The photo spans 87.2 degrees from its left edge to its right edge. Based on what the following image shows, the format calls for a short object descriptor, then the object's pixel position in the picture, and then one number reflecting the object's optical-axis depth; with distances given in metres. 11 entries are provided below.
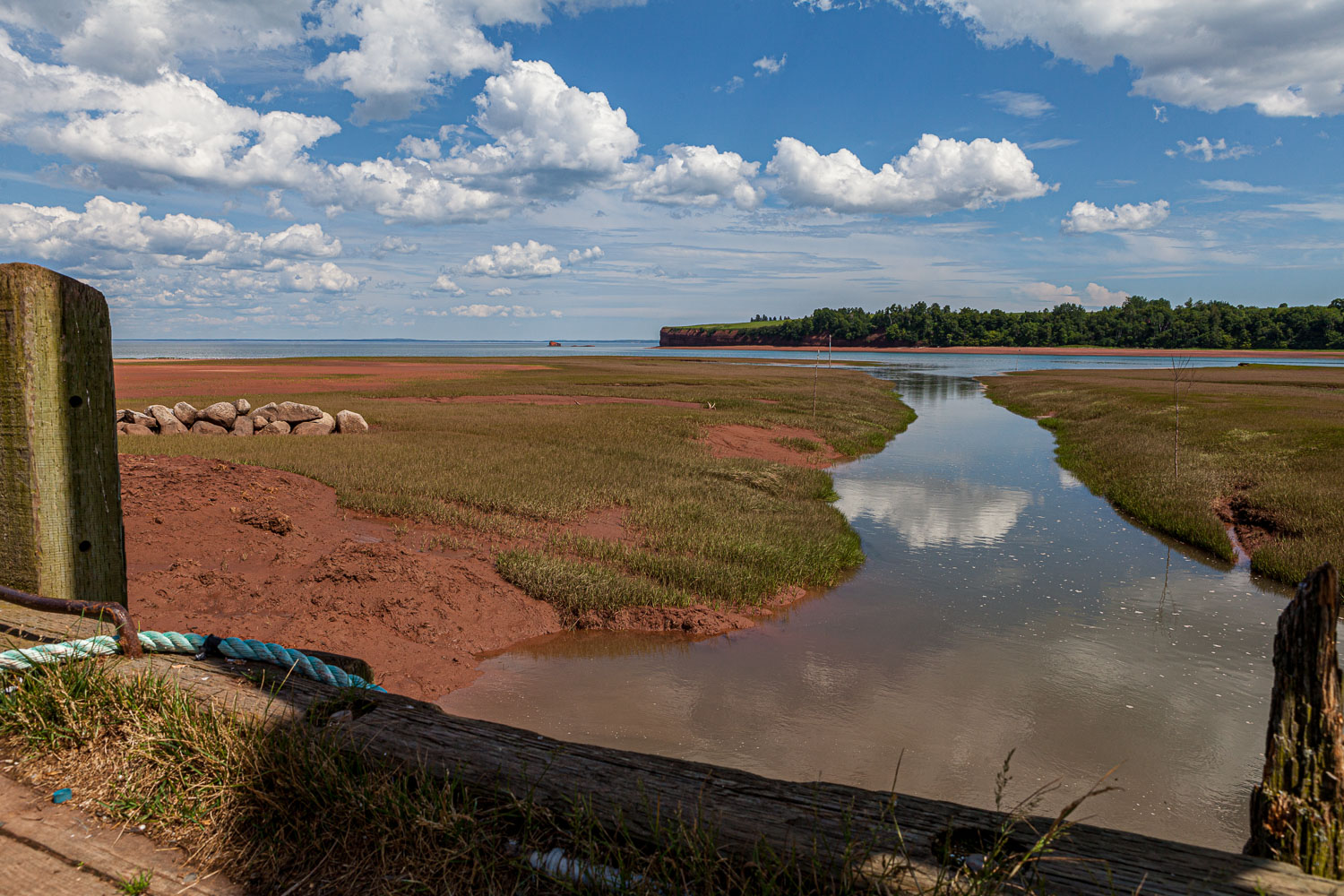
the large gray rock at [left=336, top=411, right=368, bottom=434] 23.03
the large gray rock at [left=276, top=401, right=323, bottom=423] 22.59
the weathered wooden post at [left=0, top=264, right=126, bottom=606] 3.75
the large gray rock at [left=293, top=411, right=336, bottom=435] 22.17
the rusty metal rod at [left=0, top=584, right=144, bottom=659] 3.60
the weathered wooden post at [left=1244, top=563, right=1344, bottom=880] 2.61
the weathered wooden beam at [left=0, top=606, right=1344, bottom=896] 2.34
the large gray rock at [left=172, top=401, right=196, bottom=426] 22.27
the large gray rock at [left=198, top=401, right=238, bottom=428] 22.34
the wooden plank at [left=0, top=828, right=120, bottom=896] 2.55
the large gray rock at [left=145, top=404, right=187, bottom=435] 21.78
